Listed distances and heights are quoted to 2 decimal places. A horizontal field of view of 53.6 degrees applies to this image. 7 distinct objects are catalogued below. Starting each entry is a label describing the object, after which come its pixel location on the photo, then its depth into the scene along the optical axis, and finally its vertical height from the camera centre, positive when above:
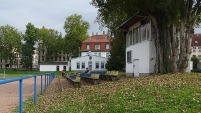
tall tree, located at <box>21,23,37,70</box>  63.67 +6.30
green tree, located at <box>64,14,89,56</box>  63.67 +11.17
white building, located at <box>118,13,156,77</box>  15.49 +1.68
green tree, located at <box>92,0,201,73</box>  11.62 +2.64
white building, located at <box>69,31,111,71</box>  53.25 +4.37
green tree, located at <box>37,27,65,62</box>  69.26 +8.08
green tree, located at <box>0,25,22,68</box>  66.57 +7.72
